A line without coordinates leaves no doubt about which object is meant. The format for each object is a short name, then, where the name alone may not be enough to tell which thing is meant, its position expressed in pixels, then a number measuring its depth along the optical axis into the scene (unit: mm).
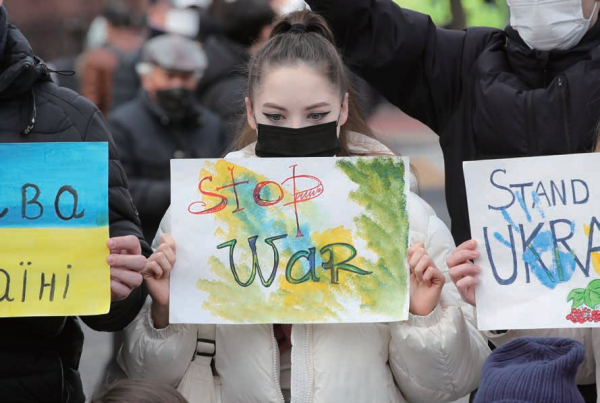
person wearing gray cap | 10744
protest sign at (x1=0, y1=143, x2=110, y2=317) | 5382
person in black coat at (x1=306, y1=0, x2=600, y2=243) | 6255
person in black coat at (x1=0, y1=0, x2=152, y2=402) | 5486
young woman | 5566
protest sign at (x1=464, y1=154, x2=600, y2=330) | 5522
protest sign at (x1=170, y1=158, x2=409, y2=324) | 5636
